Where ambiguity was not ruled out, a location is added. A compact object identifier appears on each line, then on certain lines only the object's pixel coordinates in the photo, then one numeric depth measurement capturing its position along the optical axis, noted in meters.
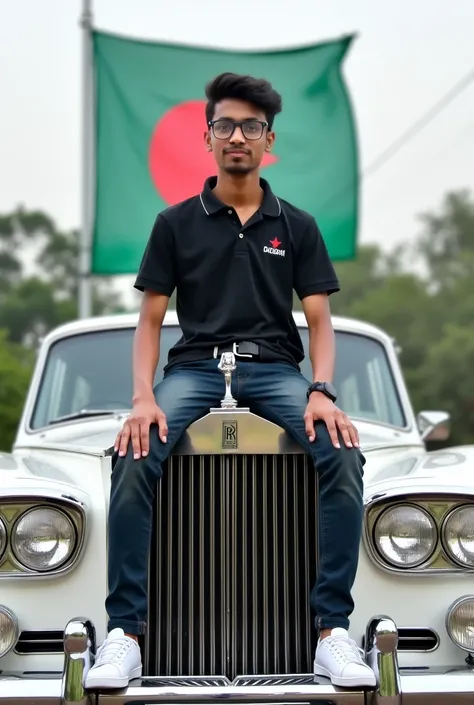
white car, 3.55
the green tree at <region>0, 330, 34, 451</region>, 12.50
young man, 3.56
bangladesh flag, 12.31
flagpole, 12.23
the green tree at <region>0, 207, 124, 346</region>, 46.53
